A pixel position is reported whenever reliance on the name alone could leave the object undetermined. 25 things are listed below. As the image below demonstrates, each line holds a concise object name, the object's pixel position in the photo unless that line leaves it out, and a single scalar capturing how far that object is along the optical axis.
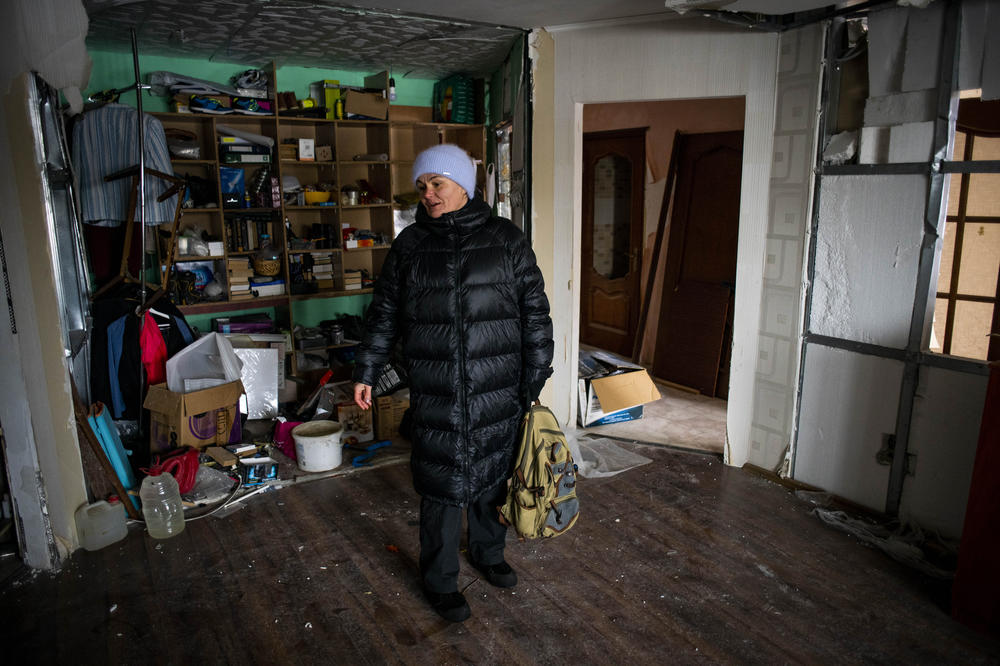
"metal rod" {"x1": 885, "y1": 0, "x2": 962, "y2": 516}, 2.54
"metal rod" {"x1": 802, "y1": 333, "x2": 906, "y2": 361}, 2.85
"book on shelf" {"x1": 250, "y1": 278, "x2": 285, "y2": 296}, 4.65
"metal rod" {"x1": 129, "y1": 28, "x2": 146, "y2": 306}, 3.33
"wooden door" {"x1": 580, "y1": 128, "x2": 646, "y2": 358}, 5.56
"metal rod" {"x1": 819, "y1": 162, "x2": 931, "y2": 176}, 2.69
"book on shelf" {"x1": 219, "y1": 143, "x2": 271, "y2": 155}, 4.50
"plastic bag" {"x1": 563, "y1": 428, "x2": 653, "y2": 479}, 3.52
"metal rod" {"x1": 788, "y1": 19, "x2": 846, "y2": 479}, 2.95
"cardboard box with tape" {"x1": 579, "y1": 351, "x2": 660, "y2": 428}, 4.13
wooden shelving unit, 4.54
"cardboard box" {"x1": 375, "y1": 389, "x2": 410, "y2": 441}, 3.95
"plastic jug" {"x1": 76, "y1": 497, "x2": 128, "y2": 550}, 2.73
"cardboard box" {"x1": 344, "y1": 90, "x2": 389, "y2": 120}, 4.78
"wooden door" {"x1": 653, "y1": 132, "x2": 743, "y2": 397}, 4.73
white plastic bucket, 3.46
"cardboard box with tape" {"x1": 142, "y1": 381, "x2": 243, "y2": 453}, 3.39
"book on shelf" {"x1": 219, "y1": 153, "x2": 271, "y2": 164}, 4.50
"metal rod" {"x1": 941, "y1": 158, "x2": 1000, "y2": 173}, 2.44
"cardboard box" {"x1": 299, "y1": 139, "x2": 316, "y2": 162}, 4.78
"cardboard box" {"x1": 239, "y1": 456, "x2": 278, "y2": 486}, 3.37
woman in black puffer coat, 2.15
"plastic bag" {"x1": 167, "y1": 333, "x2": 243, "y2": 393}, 3.51
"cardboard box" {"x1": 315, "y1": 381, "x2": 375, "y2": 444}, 3.92
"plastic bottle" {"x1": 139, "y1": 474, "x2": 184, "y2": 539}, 2.86
